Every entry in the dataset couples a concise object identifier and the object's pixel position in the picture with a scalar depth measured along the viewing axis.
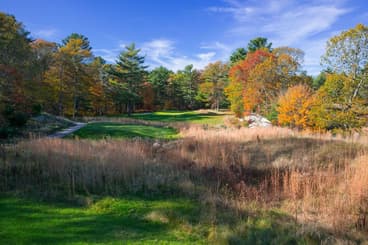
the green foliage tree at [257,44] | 36.09
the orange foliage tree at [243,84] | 24.15
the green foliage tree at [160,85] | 45.84
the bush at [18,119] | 11.85
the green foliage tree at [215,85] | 40.72
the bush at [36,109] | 16.17
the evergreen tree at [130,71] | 36.33
